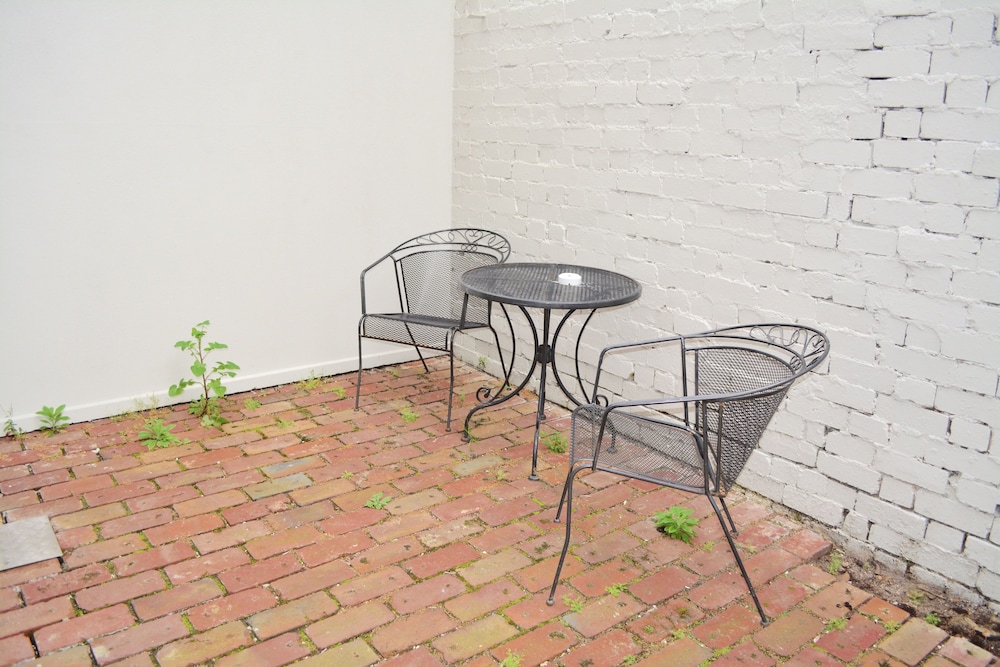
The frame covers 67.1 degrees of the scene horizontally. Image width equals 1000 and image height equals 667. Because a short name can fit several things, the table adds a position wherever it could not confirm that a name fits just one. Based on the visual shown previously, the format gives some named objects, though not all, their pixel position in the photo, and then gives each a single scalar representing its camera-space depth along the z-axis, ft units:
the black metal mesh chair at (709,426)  7.54
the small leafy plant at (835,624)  8.05
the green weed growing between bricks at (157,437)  11.91
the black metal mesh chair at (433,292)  13.16
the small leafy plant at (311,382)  14.53
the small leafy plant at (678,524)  9.53
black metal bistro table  10.23
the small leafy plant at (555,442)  12.03
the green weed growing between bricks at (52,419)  12.11
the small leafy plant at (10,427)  11.88
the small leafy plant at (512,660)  7.30
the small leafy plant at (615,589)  8.44
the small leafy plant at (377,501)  10.16
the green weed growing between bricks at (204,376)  12.77
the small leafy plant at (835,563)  9.11
